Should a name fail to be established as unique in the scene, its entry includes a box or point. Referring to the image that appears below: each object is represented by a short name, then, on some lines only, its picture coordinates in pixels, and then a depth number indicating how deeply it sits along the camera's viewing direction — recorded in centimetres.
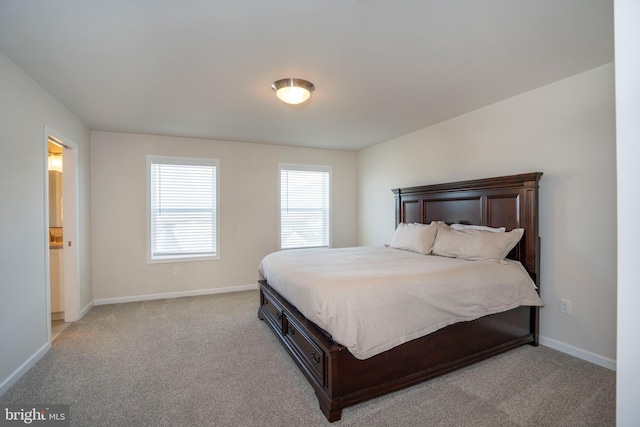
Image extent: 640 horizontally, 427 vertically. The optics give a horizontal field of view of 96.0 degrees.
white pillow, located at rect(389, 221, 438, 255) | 335
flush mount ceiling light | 256
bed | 189
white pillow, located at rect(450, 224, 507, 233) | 294
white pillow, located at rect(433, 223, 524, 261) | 271
